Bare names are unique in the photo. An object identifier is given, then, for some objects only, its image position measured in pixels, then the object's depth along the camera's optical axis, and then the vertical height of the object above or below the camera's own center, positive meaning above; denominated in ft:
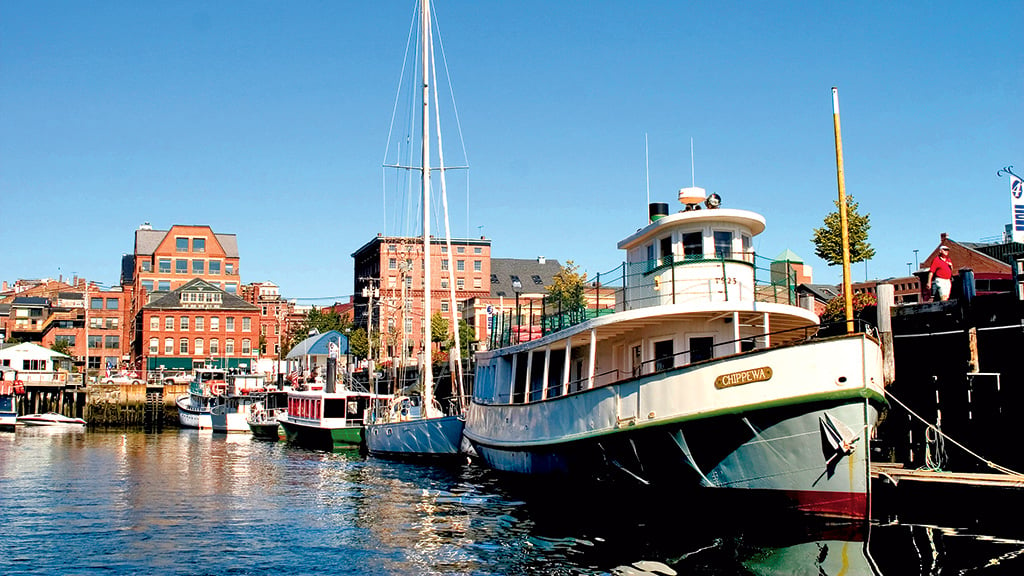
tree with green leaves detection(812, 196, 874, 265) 146.92 +20.59
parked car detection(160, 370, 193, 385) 287.93 +2.64
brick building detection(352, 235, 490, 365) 369.50 +42.64
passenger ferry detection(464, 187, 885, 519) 57.67 -0.78
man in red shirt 87.56 +8.78
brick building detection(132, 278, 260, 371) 328.49 +19.55
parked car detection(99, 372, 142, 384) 279.32 +2.81
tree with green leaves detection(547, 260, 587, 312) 227.61 +24.46
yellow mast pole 58.85 +9.34
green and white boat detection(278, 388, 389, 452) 153.07 -5.64
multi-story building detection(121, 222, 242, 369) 367.66 +46.61
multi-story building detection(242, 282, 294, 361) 416.03 +32.31
